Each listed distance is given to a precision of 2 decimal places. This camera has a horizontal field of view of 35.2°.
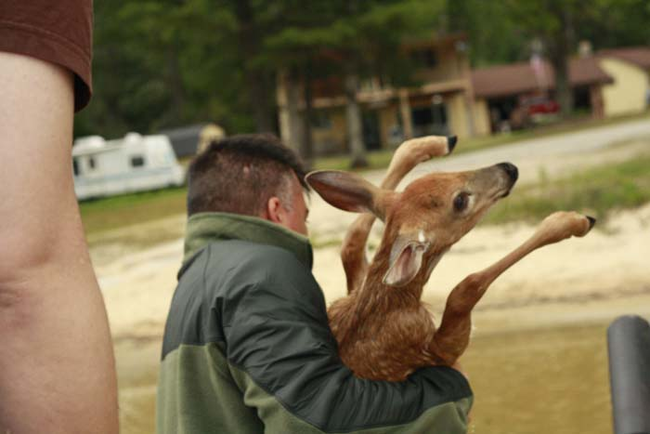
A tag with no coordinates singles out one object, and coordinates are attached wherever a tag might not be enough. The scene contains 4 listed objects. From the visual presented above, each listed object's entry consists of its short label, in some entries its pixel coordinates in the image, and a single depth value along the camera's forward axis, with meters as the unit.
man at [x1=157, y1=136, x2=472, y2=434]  2.87
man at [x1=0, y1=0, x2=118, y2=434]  2.28
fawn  3.04
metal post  1.75
